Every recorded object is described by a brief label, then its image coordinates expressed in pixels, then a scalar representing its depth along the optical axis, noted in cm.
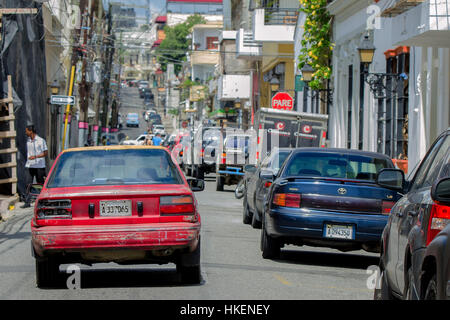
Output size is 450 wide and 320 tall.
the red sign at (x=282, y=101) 3750
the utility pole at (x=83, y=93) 4797
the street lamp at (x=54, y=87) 4003
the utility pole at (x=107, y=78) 8669
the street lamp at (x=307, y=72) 3378
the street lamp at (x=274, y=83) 3944
